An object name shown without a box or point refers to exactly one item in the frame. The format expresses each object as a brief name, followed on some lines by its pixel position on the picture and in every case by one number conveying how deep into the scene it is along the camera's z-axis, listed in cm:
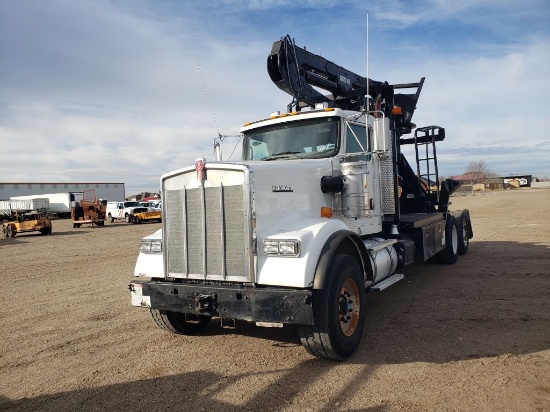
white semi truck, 418
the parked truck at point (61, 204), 5033
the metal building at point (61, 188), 6769
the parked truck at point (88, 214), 3066
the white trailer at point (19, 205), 3679
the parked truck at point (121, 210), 3365
